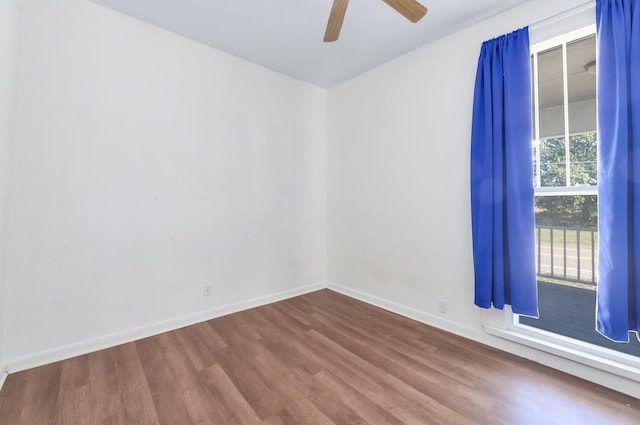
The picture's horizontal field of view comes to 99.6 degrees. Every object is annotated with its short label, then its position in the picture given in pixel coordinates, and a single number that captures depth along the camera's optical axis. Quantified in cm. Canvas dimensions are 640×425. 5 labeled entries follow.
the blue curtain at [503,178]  208
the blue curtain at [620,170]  165
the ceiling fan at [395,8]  172
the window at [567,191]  207
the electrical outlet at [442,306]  264
